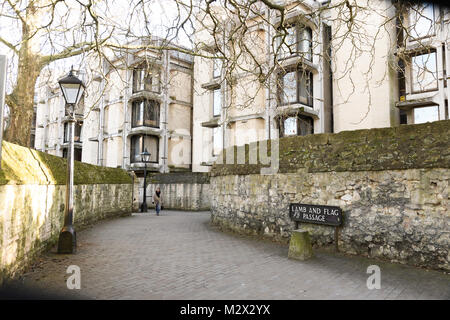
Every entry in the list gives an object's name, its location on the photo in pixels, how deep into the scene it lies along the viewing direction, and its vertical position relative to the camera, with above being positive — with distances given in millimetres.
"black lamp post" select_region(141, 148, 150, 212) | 19344 -1607
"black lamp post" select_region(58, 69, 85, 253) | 6484 +464
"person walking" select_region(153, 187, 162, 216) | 16859 -1139
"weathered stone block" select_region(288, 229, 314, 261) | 6254 -1424
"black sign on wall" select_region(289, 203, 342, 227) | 6676 -815
